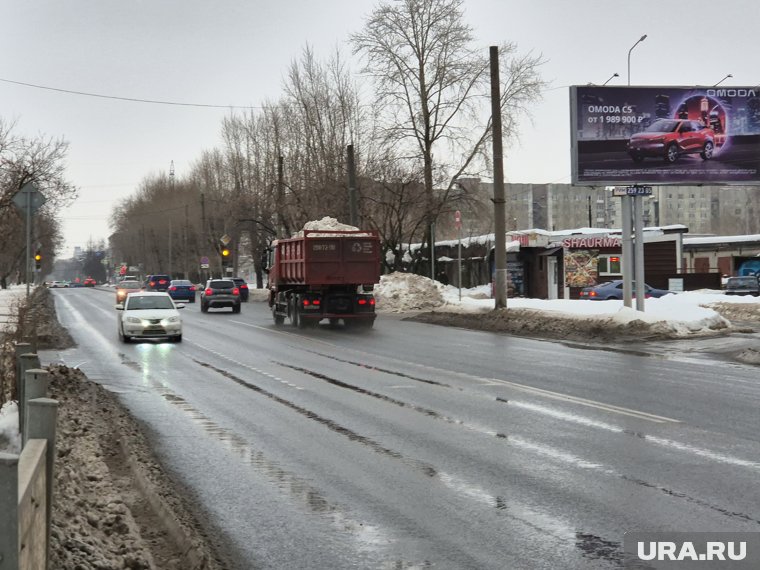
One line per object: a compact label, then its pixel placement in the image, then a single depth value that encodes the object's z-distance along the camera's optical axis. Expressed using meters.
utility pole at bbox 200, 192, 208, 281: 83.04
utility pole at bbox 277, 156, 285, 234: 63.44
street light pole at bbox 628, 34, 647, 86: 29.25
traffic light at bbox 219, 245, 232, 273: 66.38
